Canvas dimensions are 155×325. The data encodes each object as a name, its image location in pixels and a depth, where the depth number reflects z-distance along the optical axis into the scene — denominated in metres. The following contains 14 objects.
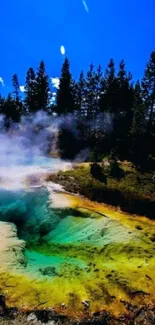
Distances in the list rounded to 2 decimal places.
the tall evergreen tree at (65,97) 50.53
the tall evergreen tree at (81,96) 53.64
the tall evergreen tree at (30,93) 53.47
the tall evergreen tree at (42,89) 53.58
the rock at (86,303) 11.39
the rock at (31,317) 10.61
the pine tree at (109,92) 48.38
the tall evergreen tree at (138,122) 37.53
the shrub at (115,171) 27.98
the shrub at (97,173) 26.42
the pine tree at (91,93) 52.19
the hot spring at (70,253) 11.78
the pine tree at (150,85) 43.81
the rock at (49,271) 13.11
